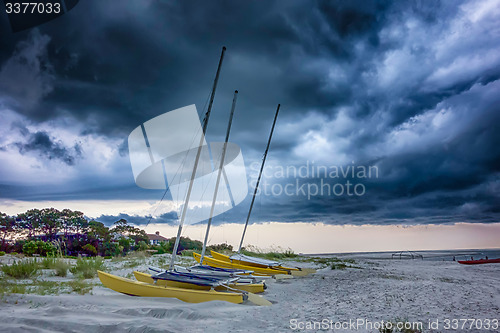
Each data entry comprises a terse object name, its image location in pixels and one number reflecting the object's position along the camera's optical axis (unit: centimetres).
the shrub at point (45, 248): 2141
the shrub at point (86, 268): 1377
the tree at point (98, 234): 2514
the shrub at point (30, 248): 2112
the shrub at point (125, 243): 2648
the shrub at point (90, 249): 2393
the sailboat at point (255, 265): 1727
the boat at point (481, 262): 2855
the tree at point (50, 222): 2405
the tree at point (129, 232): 2736
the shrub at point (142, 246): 2740
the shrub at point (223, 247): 3238
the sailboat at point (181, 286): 989
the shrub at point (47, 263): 1451
